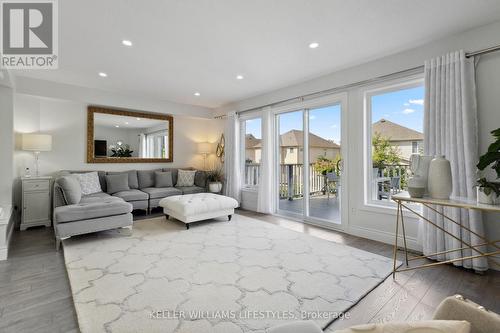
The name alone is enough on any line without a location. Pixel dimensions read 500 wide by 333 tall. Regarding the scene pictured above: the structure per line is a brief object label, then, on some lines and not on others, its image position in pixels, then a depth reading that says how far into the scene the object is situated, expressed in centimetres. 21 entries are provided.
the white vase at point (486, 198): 190
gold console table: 181
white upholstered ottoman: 382
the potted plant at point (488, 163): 188
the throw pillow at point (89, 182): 439
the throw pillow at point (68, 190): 335
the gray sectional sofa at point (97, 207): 307
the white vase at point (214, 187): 564
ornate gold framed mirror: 501
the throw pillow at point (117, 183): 477
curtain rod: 248
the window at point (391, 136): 322
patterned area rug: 171
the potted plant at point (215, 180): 565
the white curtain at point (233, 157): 568
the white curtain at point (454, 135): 250
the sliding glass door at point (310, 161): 423
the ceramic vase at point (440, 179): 211
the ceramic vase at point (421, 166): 222
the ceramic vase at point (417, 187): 219
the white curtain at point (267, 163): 496
